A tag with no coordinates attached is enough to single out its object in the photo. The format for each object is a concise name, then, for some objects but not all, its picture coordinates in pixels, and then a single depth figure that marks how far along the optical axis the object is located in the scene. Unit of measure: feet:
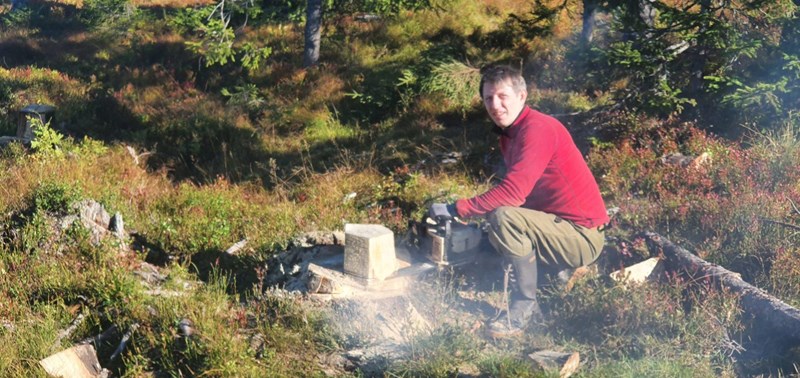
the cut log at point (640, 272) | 17.53
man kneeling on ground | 15.78
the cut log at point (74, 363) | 14.93
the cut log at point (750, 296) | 15.05
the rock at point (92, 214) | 21.13
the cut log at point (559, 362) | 14.21
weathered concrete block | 17.30
